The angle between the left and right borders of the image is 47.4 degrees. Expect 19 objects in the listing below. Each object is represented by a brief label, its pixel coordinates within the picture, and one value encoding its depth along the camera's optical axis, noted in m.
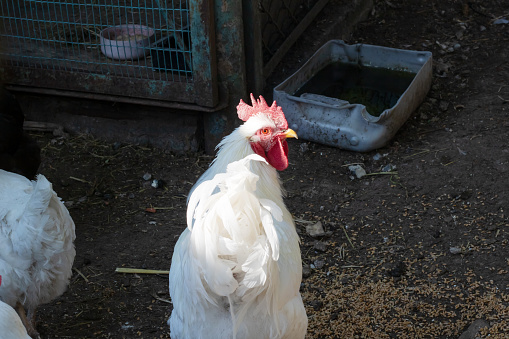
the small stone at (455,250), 4.04
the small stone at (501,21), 6.93
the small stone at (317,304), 3.70
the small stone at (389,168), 4.90
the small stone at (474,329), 3.40
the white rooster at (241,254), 2.48
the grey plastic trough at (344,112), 4.98
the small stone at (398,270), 3.90
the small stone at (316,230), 4.29
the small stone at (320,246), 4.16
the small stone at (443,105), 5.58
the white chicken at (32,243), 3.00
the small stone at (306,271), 3.97
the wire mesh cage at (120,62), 4.77
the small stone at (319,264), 4.04
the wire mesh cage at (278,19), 5.62
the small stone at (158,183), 4.88
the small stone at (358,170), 4.89
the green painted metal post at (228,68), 4.65
